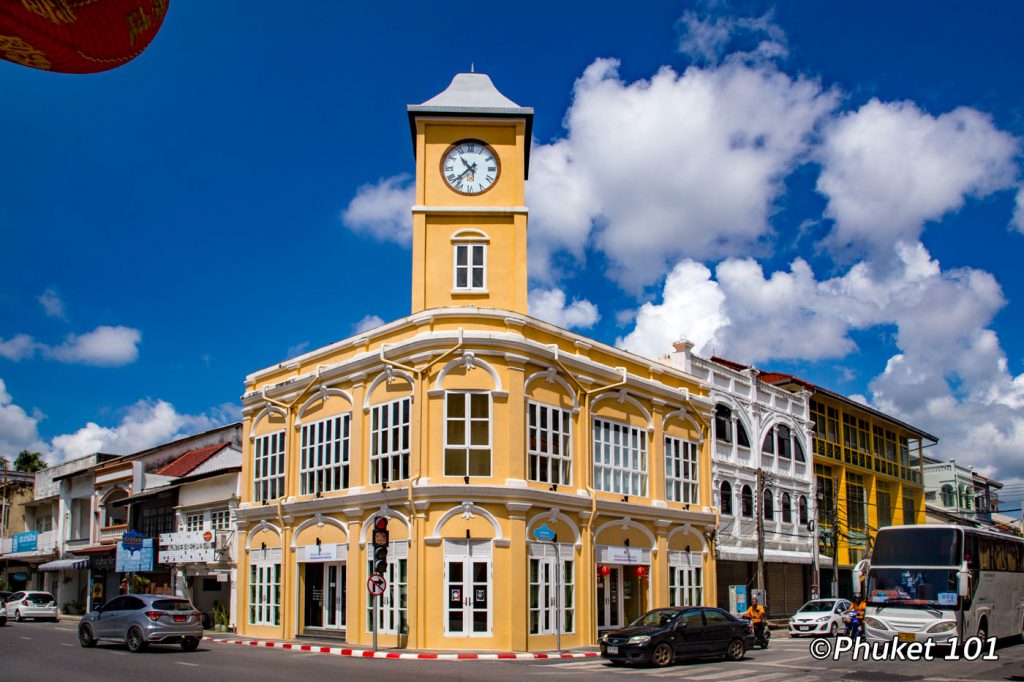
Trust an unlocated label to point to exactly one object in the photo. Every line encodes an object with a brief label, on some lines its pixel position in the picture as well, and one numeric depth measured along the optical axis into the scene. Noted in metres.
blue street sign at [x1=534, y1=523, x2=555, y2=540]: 26.11
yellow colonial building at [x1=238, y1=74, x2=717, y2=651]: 26.08
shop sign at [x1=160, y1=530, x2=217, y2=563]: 36.34
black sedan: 21.20
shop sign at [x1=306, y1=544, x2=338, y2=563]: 29.31
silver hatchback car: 23.08
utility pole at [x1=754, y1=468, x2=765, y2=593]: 34.67
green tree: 73.83
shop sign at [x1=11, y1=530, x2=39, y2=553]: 54.75
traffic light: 23.17
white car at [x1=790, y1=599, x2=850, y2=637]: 34.09
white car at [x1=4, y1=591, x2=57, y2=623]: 41.28
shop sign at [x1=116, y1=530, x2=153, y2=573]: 41.03
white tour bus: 22.48
